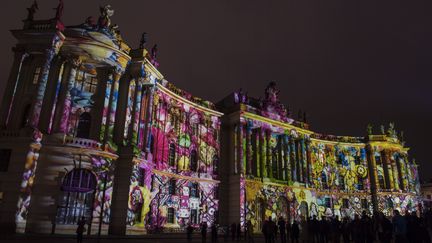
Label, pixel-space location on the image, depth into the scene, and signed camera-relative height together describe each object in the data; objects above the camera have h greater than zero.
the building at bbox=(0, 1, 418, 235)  28.00 +8.27
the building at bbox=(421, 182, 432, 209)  104.26 +11.77
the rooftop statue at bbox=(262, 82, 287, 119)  54.47 +19.61
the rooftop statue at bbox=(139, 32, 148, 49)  36.88 +19.35
